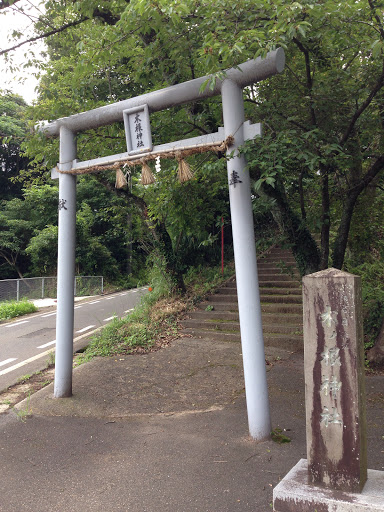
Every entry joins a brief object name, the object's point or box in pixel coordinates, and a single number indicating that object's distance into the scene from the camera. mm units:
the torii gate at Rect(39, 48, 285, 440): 4195
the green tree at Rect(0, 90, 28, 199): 23111
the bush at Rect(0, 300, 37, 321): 13925
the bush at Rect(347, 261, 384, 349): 7480
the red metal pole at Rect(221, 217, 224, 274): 12176
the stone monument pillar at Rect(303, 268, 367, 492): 2795
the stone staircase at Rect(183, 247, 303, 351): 8059
